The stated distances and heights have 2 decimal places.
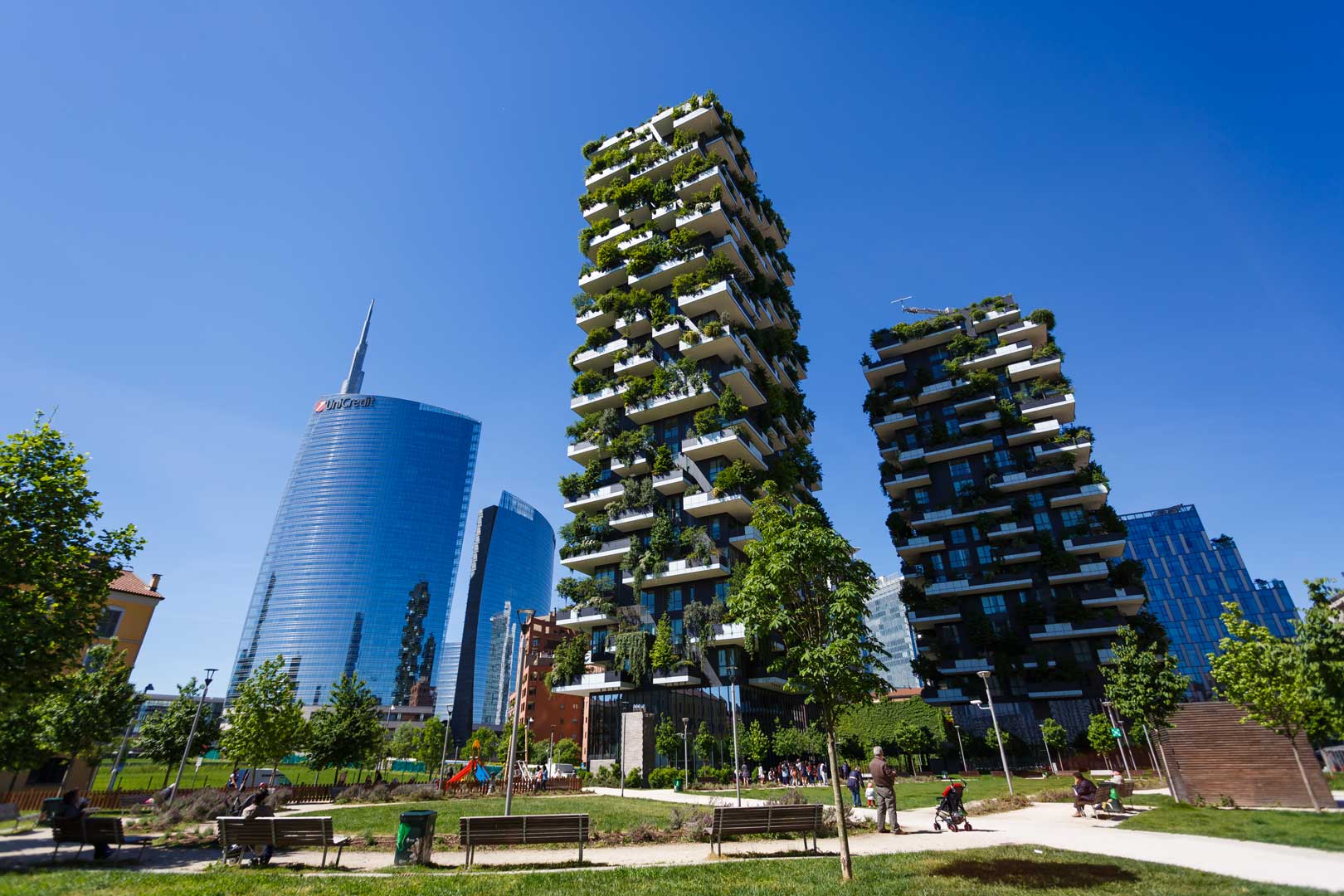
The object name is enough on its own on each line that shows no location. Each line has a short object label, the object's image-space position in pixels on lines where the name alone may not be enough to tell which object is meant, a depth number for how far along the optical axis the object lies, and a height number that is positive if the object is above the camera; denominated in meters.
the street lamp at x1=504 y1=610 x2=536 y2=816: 14.14 -0.98
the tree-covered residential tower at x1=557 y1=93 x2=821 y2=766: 44.97 +25.78
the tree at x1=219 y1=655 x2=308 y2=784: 28.70 +0.54
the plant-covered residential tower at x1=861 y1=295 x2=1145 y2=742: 51.00 +18.95
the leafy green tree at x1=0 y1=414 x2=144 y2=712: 14.33 +4.15
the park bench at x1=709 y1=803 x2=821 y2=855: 13.45 -1.93
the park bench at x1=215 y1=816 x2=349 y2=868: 12.12 -1.83
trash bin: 12.11 -1.99
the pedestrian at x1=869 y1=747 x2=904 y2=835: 15.80 -1.55
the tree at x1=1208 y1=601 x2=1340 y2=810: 17.66 +1.17
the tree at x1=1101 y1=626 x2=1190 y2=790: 20.41 +1.11
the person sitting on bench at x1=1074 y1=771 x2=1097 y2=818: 18.09 -1.96
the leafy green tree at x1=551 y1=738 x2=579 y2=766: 67.31 -2.16
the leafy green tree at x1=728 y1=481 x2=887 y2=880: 11.96 +2.29
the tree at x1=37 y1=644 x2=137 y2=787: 24.77 +1.01
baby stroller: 15.69 -2.09
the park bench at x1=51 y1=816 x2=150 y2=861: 13.00 -1.87
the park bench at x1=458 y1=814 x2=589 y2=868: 12.33 -1.91
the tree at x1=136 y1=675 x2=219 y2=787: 31.16 +0.20
